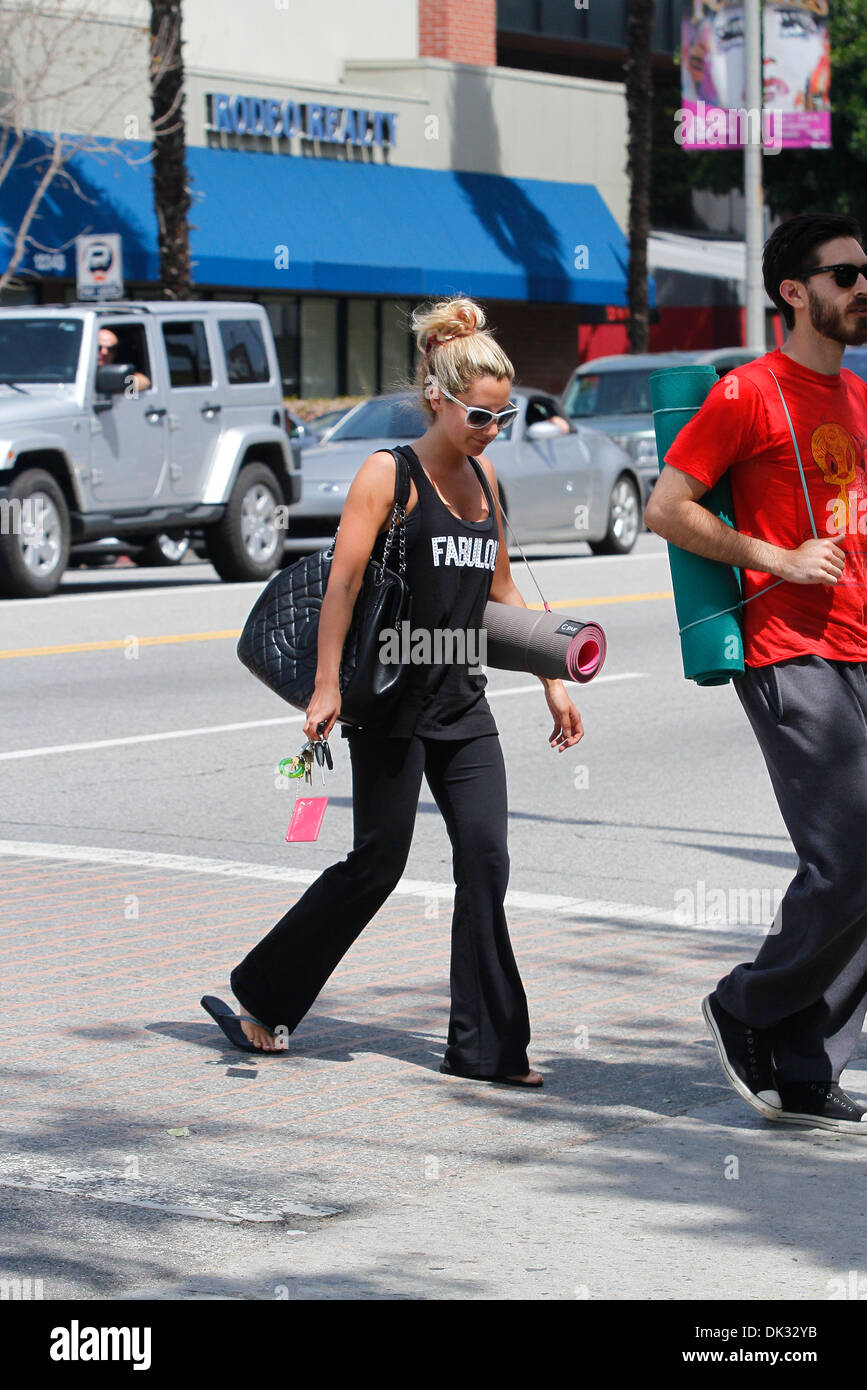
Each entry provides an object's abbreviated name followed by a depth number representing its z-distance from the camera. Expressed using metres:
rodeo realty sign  30.23
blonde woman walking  5.17
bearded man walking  4.77
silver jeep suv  17.11
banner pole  29.17
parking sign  22.83
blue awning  27.44
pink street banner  31.03
